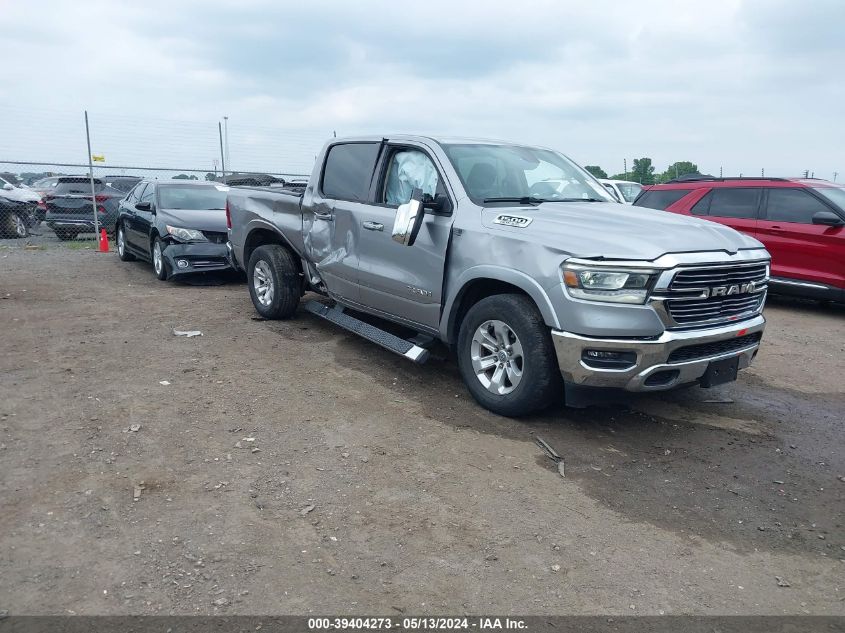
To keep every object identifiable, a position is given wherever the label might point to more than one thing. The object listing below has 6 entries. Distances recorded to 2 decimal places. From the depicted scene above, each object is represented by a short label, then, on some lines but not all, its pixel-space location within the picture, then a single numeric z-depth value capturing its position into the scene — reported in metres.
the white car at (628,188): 15.99
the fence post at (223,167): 16.86
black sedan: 9.77
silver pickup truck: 4.03
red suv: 8.25
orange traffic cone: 13.93
